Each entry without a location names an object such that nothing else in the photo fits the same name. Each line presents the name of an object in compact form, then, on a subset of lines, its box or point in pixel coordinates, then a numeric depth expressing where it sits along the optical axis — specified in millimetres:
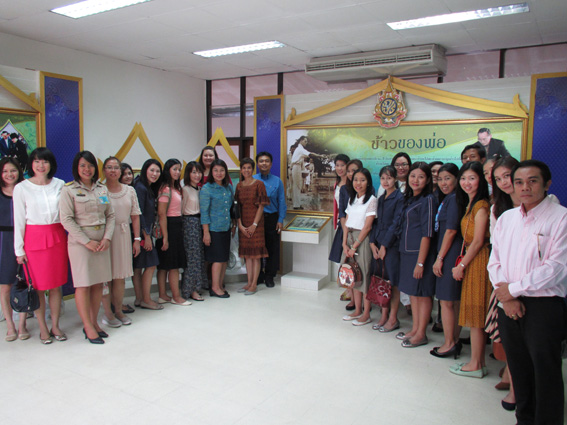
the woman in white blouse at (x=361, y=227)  4266
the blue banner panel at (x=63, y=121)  5039
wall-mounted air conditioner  6219
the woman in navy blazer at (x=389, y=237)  3947
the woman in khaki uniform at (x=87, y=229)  3639
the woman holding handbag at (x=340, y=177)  5242
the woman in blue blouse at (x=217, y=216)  5027
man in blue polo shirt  5770
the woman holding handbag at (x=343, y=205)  4562
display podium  5664
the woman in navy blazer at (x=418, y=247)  3564
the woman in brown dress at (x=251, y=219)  5352
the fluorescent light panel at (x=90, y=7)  4863
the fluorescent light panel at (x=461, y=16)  4849
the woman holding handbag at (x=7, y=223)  3785
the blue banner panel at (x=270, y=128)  6324
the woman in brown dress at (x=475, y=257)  3088
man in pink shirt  2217
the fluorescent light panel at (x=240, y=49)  6498
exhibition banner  5145
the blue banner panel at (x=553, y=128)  4723
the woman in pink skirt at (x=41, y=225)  3637
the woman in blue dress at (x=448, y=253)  3309
